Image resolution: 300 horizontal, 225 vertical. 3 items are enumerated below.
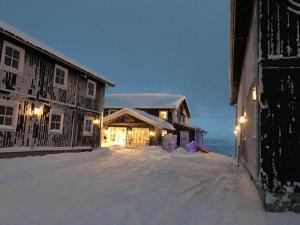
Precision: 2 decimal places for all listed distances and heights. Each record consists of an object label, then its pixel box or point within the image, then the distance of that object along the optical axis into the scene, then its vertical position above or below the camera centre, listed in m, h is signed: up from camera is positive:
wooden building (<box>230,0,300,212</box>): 5.77 +0.94
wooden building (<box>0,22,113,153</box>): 11.55 +1.94
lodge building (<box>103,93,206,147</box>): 28.36 +2.07
